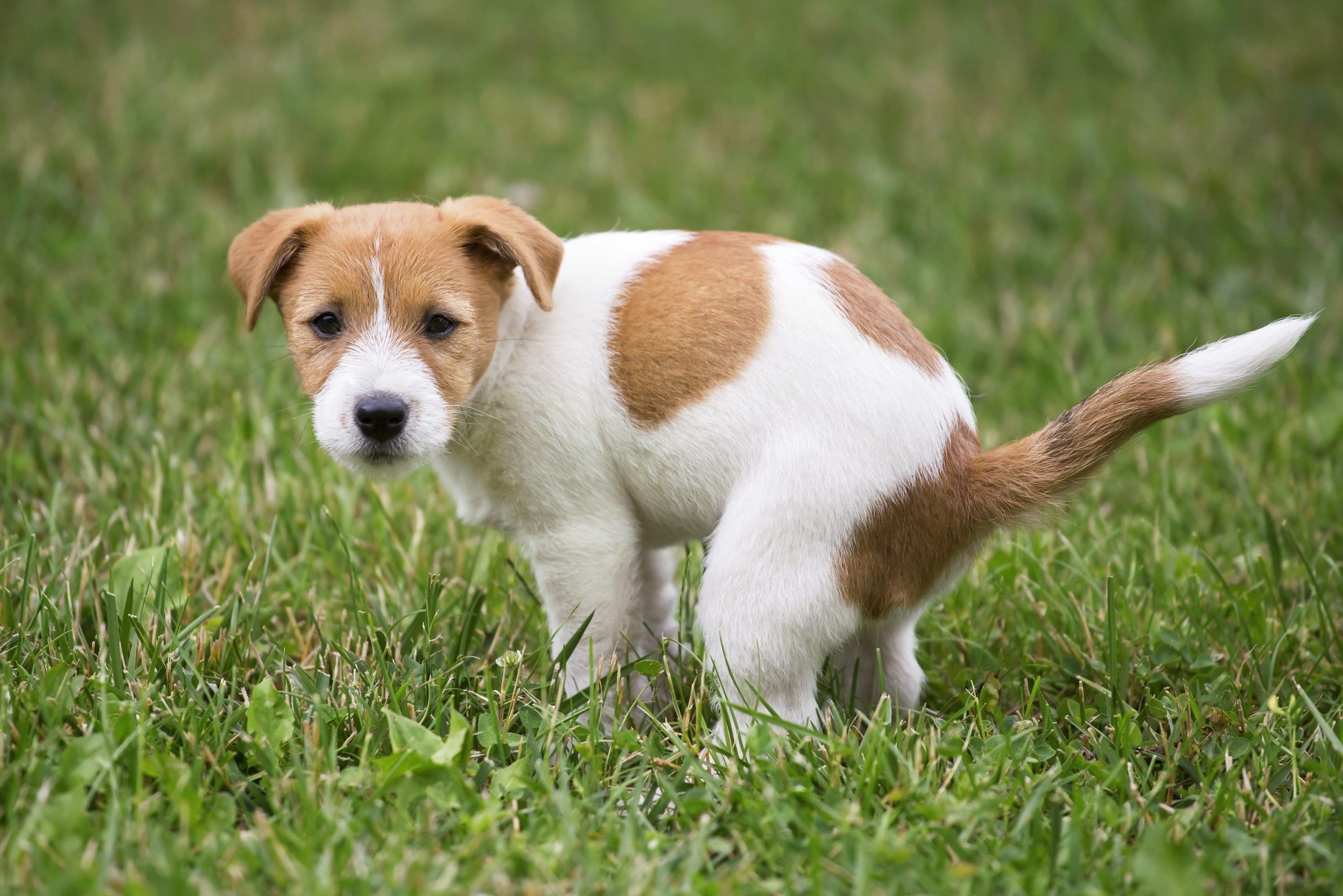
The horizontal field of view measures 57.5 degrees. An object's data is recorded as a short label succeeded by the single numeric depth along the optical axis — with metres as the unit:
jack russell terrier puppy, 2.88
